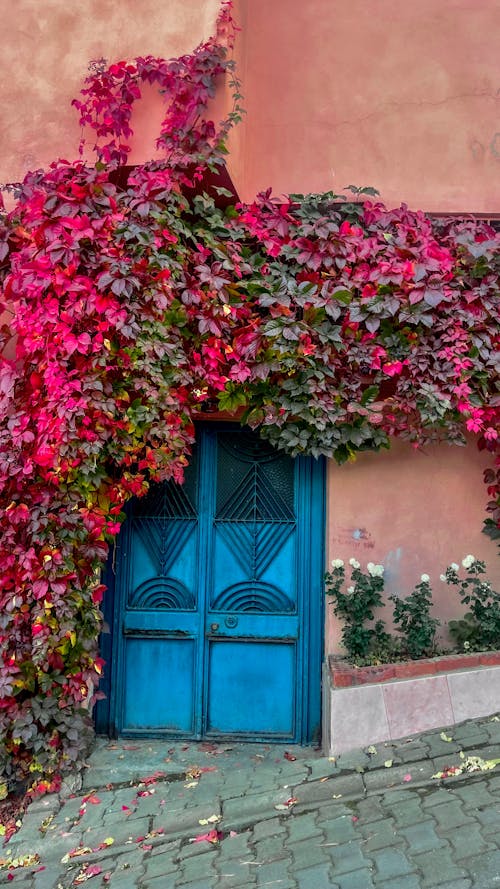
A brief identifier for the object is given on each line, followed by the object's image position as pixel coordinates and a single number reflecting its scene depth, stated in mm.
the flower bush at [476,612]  3949
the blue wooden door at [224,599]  4375
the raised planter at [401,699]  3668
